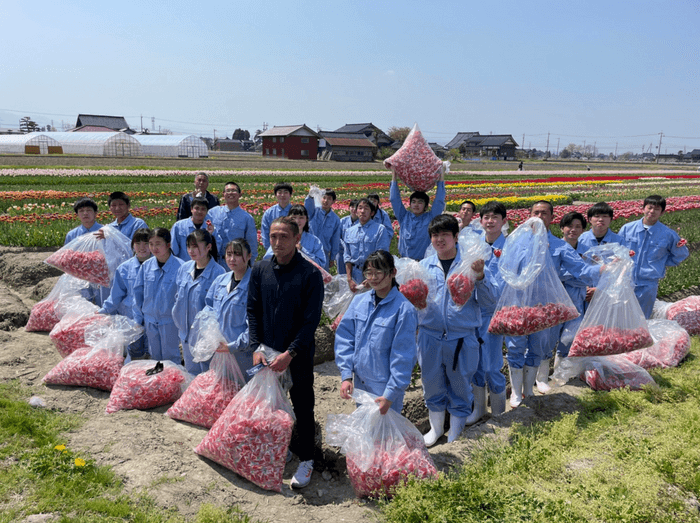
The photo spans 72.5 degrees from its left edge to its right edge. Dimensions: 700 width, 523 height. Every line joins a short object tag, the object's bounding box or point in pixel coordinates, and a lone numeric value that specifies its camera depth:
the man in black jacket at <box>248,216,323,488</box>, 3.40
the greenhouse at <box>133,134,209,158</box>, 52.56
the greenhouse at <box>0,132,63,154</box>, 47.97
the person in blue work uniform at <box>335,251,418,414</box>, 3.28
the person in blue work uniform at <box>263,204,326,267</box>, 6.02
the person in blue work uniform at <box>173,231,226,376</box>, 4.37
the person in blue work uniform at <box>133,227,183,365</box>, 4.61
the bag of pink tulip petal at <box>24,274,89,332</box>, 5.95
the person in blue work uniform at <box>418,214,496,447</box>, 3.90
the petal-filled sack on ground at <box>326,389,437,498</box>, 3.10
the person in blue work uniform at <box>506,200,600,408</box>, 4.67
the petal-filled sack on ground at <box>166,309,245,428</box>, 3.85
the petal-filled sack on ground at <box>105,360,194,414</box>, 4.24
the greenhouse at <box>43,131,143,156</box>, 48.56
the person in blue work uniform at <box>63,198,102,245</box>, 6.04
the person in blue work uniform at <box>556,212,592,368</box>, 5.14
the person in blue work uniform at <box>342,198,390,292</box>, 6.29
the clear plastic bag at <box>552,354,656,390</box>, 4.62
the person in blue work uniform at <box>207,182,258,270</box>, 6.36
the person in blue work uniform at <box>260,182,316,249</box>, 6.71
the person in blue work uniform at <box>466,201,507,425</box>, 4.40
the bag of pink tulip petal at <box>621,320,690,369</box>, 5.28
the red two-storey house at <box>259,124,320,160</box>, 62.81
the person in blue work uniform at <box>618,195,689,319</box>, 5.91
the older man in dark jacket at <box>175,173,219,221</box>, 6.57
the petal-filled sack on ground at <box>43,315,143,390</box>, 4.58
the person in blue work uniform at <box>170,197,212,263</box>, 5.84
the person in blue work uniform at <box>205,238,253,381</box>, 3.98
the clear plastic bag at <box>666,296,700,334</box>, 6.28
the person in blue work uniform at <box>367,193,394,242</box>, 6.49
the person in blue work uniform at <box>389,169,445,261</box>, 5.95
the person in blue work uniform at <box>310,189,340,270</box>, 7.48
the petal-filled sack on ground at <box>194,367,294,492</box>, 3.34
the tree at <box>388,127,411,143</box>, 78.75
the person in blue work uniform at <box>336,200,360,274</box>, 7.56
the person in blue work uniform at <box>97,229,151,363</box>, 4.87
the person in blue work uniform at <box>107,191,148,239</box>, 5.99
